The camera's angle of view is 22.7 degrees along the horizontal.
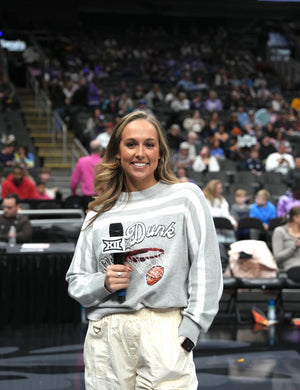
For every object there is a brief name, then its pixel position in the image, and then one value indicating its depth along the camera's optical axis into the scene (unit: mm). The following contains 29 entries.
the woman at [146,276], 2385
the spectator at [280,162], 14091
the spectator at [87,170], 10789
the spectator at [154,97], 18609
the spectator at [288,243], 8102
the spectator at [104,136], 14266
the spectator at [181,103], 18250
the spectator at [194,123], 16609
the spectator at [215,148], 14953
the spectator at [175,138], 15227
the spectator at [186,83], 20062
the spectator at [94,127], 15581
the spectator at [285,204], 10867
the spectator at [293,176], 13336
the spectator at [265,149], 15445
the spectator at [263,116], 18350
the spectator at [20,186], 10992
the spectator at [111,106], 17172
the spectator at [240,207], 11039
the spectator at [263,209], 10836
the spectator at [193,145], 14742
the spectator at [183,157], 13859
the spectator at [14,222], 8555
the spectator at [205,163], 13656
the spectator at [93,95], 18141
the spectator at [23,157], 13695
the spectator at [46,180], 11852
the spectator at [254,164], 14234
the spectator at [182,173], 11719
